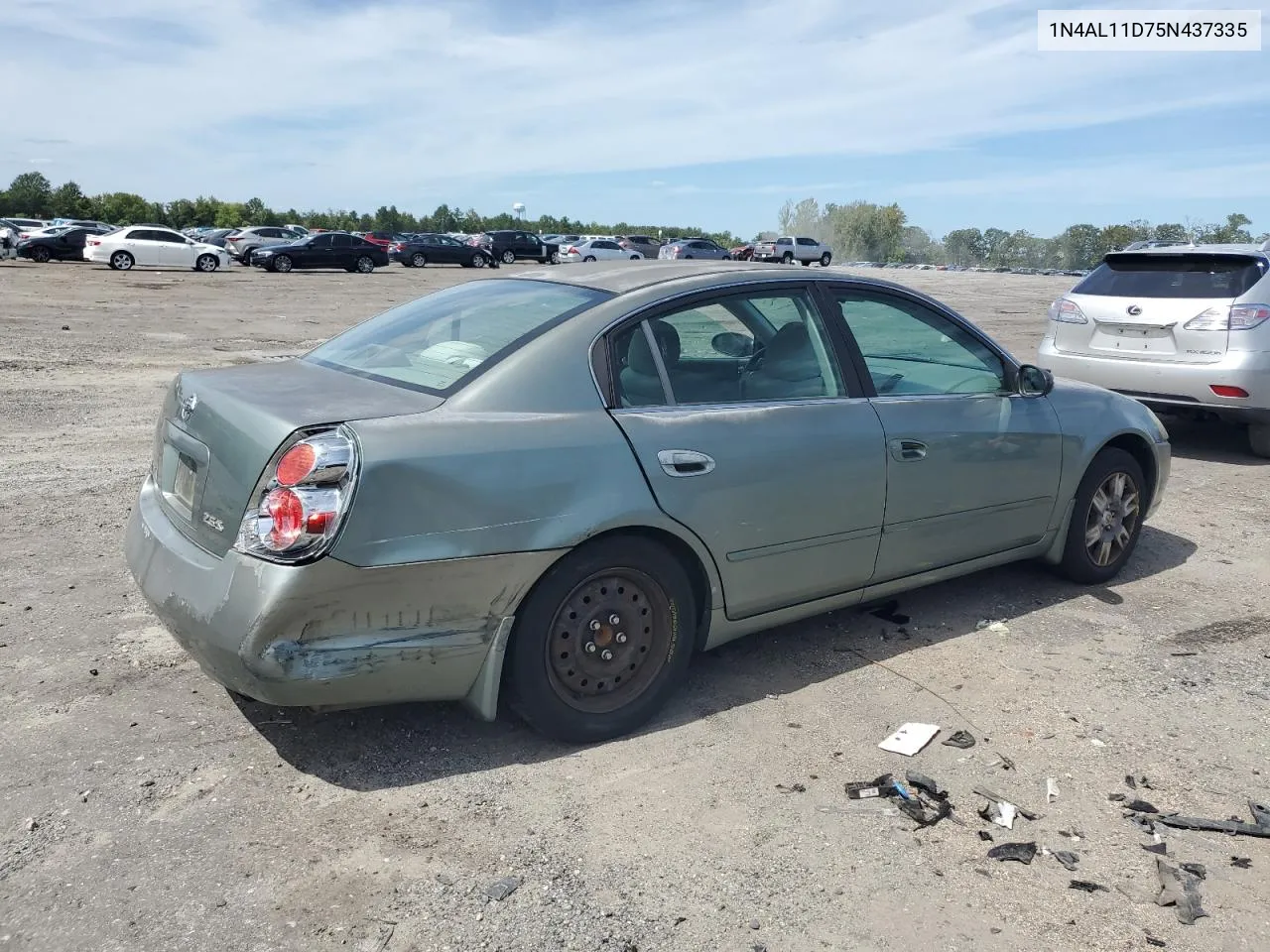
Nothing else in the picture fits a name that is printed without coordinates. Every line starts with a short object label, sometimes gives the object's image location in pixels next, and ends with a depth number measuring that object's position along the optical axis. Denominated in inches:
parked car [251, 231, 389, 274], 1456.7
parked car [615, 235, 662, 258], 2015.0
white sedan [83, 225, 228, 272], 1284.4
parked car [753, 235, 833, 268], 1923.0
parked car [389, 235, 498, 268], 1770.4
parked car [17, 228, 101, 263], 1384.1
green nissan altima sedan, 124.0
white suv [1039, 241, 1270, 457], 320.5
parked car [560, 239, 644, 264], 1861.5
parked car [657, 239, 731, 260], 1715.1
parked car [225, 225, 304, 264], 1630.2
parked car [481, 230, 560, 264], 1950.1
